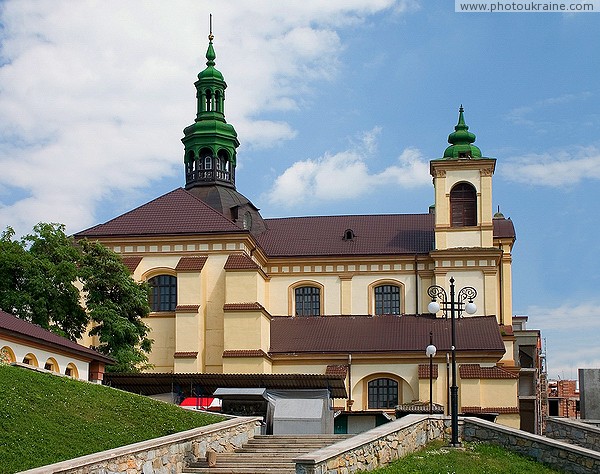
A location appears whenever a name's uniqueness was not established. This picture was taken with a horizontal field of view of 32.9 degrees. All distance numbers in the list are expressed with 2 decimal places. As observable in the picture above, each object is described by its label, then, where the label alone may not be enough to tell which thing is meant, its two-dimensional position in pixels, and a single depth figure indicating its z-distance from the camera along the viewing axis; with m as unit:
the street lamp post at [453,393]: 23.05
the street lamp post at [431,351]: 32.49
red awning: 34.22
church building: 45.00
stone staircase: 22.36
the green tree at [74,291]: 39.00
